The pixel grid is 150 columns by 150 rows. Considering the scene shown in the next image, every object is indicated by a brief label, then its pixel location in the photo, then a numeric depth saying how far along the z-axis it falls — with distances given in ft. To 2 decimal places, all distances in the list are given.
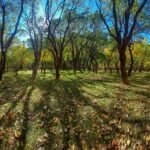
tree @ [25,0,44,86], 45.62
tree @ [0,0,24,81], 40.56
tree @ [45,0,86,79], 43.68
